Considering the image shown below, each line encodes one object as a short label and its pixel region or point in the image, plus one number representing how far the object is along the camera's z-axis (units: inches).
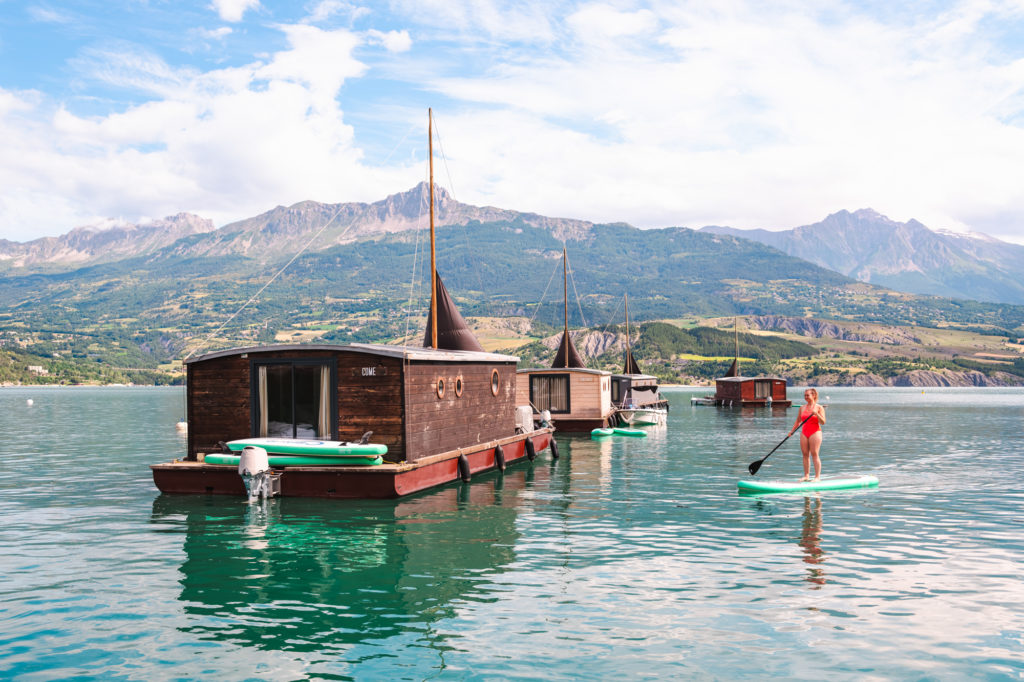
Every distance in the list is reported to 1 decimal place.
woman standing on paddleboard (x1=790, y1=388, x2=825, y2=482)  1059.9
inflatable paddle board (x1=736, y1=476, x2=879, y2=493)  1141.1
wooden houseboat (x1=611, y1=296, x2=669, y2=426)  2908.5
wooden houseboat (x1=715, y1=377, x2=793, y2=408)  4785.9
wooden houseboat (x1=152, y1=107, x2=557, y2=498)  1058.7
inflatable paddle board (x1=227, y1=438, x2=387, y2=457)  1047.6
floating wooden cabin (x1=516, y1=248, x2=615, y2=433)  2367.1
